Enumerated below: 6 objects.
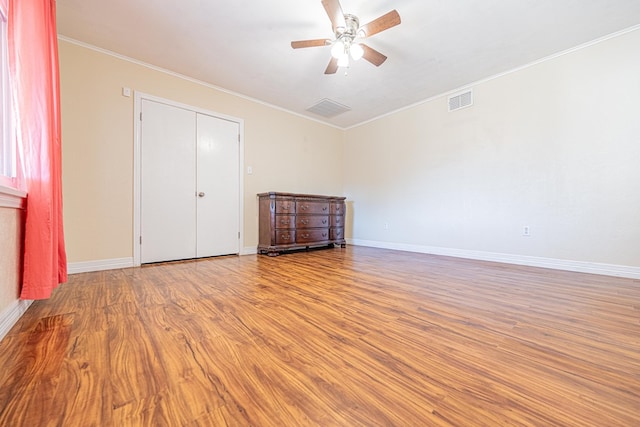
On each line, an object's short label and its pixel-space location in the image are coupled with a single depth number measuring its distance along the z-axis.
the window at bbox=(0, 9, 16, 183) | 1.54
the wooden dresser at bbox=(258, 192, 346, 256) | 3.83
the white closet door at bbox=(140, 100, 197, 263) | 3.08
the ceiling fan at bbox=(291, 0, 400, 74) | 2.02
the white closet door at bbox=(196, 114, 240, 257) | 3.52
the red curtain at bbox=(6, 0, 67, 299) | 1.46
